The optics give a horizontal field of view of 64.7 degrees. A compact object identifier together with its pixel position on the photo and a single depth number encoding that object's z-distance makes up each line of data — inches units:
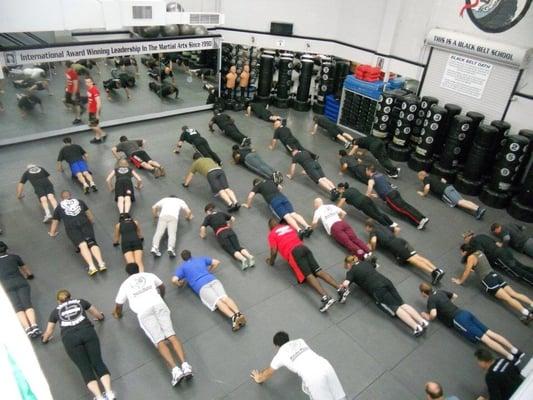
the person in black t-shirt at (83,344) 188.5
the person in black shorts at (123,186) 313.0
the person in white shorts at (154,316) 201.6
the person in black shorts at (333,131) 457.1
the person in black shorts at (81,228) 263.4
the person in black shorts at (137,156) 372.8
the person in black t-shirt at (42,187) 304.2
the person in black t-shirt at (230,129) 438.6
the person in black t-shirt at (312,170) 364.2
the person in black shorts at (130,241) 264.7
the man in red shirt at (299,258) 258.7
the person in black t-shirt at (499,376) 189.2
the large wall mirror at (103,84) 408.2
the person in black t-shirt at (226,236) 277.9
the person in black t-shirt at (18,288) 218.8
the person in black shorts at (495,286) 259.3
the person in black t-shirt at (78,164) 343.6
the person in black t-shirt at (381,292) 239.9
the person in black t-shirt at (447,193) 358.6
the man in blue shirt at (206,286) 233.1
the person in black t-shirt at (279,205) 311.9
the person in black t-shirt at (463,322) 227.5
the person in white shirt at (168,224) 280.1
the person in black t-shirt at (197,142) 389.7
